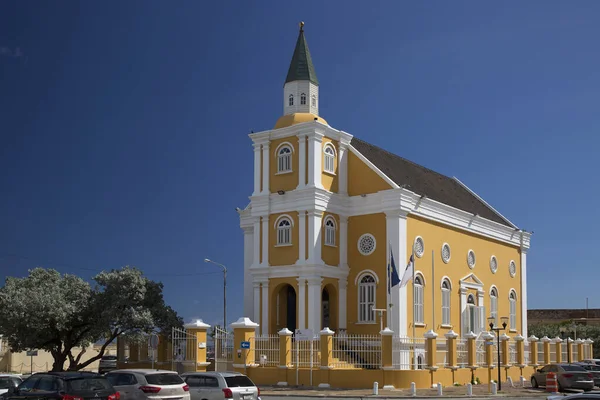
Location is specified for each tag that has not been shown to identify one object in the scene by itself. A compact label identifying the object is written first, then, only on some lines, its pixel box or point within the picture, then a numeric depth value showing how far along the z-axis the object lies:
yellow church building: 43.25
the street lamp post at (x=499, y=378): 37.55
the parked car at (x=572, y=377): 37.91
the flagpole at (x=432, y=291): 46.12
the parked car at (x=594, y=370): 39.88
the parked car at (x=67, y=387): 19.91
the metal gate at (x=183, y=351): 38.53
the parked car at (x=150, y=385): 22.84
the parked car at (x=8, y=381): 24.78
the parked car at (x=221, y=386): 24.08
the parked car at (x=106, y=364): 48.81
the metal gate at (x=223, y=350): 39.47
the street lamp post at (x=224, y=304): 59.23
